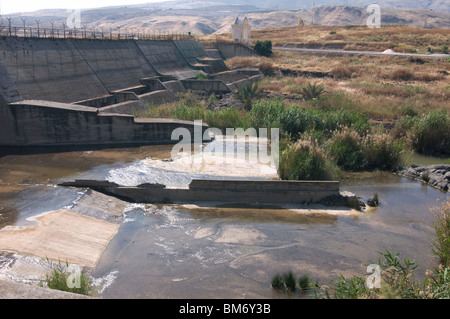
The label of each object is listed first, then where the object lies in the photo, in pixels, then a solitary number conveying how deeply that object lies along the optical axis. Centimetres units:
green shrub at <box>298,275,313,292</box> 862
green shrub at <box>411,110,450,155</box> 1991
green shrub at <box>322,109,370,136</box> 1919
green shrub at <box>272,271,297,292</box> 869
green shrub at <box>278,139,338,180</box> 1455
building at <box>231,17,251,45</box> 5622
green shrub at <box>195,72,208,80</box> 3605
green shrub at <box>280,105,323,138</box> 1978
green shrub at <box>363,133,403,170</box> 1761
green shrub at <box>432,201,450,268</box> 918
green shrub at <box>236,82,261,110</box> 2692
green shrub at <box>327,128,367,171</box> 1734
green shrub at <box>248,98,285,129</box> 2034
